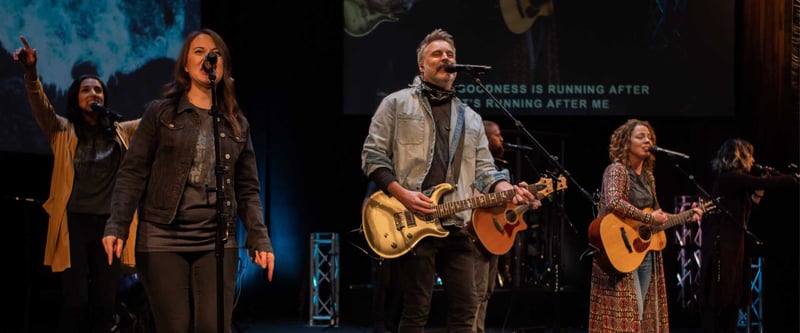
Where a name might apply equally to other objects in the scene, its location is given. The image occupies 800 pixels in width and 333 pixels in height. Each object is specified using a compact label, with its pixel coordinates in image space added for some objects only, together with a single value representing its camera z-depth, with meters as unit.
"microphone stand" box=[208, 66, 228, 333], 3.37
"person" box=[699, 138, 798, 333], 7.28
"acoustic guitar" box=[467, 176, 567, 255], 4.87
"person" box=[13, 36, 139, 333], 5.18
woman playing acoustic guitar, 6.13
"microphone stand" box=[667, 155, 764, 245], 6.45
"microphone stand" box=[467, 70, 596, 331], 4.71
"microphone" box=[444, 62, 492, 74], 4.31
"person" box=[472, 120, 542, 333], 5.51
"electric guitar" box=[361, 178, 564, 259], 4.24
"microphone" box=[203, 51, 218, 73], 3.42
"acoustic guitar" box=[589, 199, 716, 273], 6.09
